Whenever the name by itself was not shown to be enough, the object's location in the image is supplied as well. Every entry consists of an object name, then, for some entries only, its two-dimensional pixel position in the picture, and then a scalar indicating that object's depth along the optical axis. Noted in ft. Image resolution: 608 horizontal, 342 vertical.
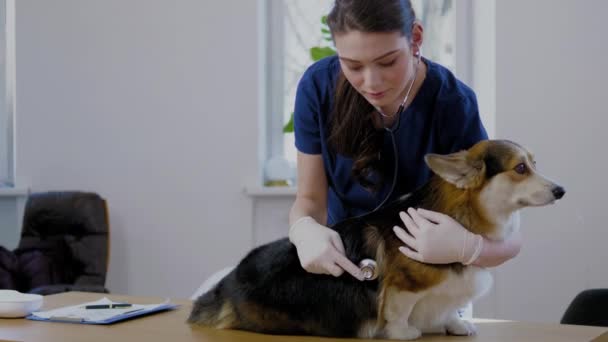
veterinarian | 4.63
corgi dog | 4.52
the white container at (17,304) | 5.74
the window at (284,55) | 13.46
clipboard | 5.53
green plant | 12.92
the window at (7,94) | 14.82
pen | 5.98
